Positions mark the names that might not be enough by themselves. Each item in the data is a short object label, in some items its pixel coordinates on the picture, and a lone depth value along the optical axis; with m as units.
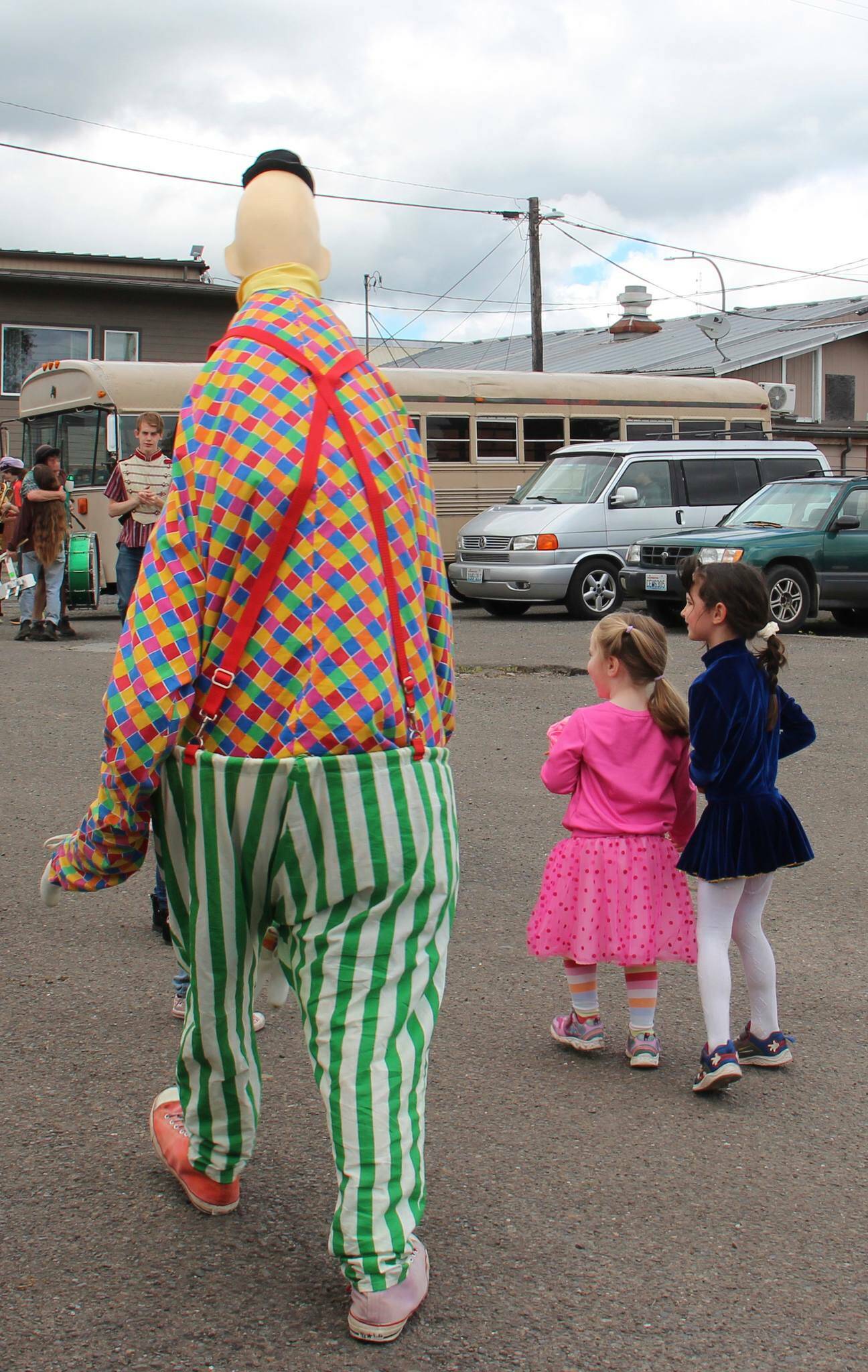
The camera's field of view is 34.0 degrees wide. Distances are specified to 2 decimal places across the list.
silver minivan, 16.31
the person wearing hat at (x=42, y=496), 13.56
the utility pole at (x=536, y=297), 30.92
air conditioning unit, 26.36
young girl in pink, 3.82
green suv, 14.65
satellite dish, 32.75
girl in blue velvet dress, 3.66
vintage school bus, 17.28
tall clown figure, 2.43
